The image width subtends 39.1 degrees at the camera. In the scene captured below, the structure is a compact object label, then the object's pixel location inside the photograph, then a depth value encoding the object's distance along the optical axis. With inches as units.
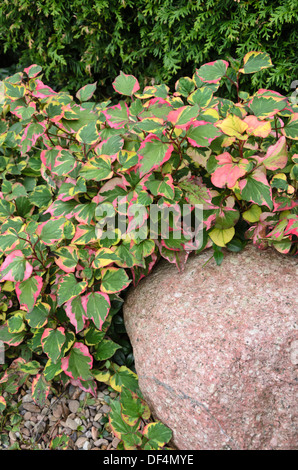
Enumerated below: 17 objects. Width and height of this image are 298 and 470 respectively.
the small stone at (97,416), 72.2
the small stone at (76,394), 75.2
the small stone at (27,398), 75.3
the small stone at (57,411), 72.6
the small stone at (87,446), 68.4
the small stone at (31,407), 73.9
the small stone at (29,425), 71.5
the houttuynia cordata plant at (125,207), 60.9
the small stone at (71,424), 71.1
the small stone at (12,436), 69.7
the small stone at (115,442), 68.4
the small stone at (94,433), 69.6
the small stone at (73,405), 73.5
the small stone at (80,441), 68.9
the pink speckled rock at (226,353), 58.7
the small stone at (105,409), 73.1
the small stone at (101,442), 68.7
